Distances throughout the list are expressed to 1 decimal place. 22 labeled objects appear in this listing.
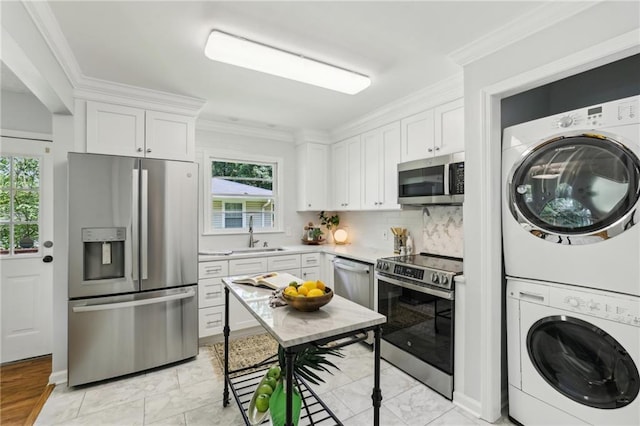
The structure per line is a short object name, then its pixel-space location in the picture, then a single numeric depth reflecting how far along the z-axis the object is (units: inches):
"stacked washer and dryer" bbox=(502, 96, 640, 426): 60.4
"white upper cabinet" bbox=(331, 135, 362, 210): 148.7
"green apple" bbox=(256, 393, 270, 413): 63.9
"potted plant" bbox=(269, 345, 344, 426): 61.9
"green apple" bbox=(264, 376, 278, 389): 68.1
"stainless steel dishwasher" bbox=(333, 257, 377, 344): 118.4
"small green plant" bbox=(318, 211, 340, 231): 176.4
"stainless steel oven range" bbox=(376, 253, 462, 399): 89.8
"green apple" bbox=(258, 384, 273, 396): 66.2
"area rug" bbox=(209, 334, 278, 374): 111.2
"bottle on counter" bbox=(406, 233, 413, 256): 131.2
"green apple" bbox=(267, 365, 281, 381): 70.2
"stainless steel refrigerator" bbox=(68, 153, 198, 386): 95.7
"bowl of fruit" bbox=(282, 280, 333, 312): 59.0
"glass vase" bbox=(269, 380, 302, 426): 61.4
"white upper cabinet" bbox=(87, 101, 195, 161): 104.0
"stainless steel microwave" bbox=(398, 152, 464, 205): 95.5
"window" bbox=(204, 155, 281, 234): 153.3
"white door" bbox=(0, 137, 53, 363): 112.6
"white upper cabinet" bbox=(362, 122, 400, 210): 126.4
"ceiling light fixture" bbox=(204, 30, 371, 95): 76.1
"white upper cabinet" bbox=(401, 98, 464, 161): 100.8
